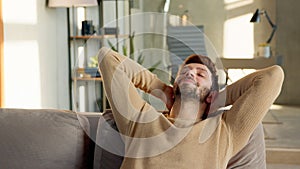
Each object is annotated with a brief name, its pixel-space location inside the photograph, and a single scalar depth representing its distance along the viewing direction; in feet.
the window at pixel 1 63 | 9.87
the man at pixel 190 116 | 4.82
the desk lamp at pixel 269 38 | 13.21
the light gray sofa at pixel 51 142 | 5.53
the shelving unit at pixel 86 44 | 14.37
